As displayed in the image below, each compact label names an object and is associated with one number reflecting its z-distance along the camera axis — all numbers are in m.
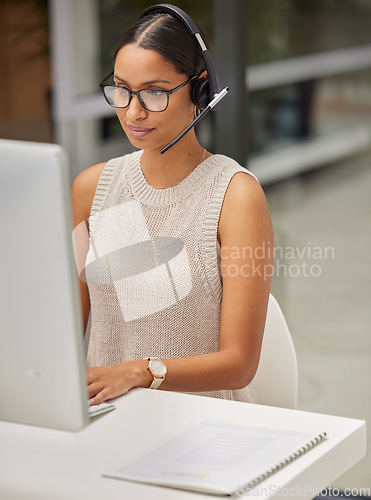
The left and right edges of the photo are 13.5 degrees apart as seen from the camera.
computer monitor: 2.28
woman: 2.88
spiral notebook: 2.30
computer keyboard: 2.50
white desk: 2.31
